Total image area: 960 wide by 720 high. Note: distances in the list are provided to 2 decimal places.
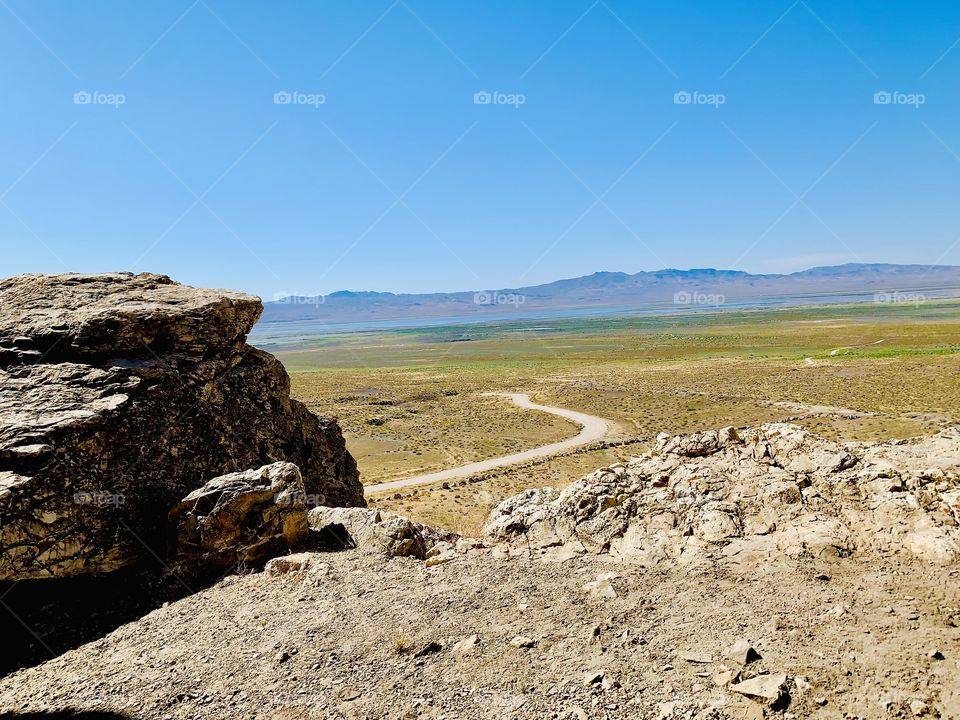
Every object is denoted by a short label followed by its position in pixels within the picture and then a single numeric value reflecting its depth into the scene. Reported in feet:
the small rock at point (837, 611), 27.45
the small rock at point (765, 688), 22.13
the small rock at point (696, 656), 25.37
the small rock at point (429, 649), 28.76
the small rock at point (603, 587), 32.65
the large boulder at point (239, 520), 39.86
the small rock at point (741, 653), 24.76
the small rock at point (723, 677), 23.57
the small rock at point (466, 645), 28.50
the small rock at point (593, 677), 25.12
